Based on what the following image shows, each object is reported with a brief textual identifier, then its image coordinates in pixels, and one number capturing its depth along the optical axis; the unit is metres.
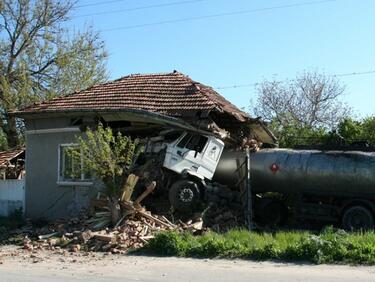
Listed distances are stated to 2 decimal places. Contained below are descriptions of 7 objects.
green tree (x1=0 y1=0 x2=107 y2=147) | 33.28
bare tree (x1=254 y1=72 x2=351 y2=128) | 44.28
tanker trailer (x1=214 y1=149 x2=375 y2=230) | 16.75
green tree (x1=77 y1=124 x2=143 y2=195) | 15.88
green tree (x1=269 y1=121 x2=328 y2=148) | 27.19
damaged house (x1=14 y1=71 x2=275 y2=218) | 18.20
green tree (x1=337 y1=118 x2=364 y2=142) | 27.06
